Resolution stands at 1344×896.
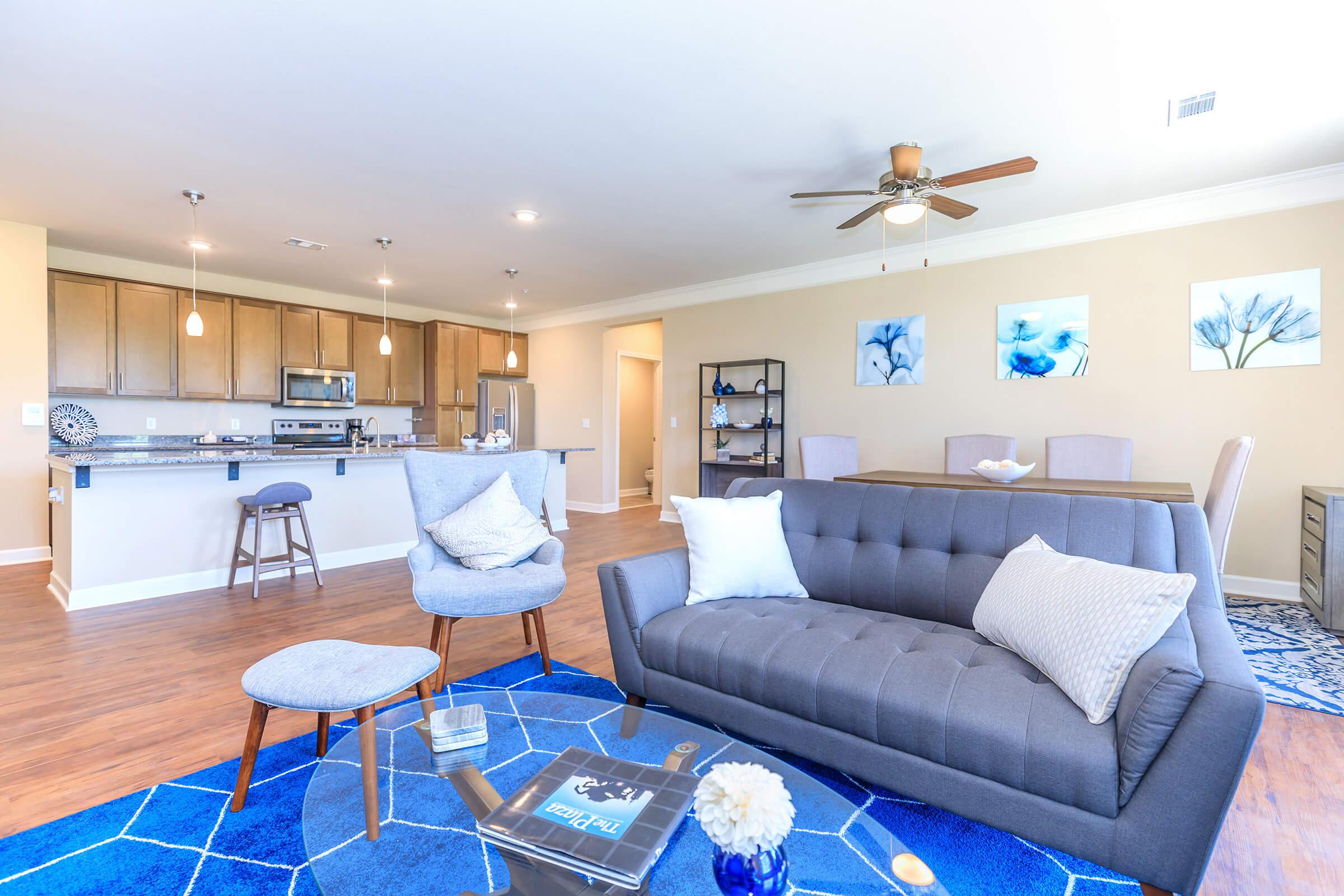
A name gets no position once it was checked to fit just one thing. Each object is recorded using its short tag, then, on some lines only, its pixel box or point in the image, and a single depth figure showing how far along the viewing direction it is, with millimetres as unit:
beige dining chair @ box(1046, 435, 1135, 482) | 3754
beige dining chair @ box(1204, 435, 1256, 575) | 2646
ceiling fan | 3020
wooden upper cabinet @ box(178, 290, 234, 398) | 5723
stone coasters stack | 1395
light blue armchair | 2373
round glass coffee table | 993
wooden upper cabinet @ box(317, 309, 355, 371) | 6609
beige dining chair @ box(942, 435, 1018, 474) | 4164
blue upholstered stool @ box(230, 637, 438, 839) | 1507
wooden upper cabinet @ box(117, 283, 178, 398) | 5402
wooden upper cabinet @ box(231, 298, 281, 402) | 6047
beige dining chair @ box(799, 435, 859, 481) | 4602
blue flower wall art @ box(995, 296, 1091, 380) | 4395
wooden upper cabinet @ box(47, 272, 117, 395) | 5074
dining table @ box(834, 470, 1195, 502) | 2781
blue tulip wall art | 3693
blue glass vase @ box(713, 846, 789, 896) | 830
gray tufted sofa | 1215
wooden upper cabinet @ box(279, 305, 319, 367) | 6348
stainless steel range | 6594
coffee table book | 985
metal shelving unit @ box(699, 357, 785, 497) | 5922
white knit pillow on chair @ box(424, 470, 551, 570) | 2652
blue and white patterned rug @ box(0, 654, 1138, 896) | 1415
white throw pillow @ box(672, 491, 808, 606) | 2246
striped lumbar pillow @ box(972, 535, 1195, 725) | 1356
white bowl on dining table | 3191
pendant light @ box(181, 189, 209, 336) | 4336
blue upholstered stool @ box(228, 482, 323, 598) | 3807
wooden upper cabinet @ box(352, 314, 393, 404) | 6922
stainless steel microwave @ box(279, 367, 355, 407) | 6352
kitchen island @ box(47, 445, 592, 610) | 3568
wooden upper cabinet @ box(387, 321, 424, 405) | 7270
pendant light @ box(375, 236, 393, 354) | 5393
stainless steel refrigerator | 7703
